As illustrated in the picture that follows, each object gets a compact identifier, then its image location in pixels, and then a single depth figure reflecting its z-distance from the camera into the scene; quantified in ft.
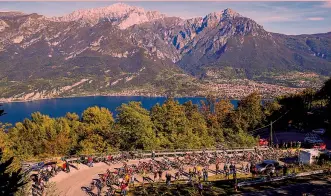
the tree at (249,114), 250.16
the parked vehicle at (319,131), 209.97
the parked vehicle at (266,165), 102.58
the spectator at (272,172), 92.23
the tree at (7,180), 29.55
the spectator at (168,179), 89.43
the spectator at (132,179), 93.93
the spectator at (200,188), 77.45
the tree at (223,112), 252.21
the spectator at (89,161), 112.69
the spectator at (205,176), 95.99
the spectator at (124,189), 81.70
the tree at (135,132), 152.92
